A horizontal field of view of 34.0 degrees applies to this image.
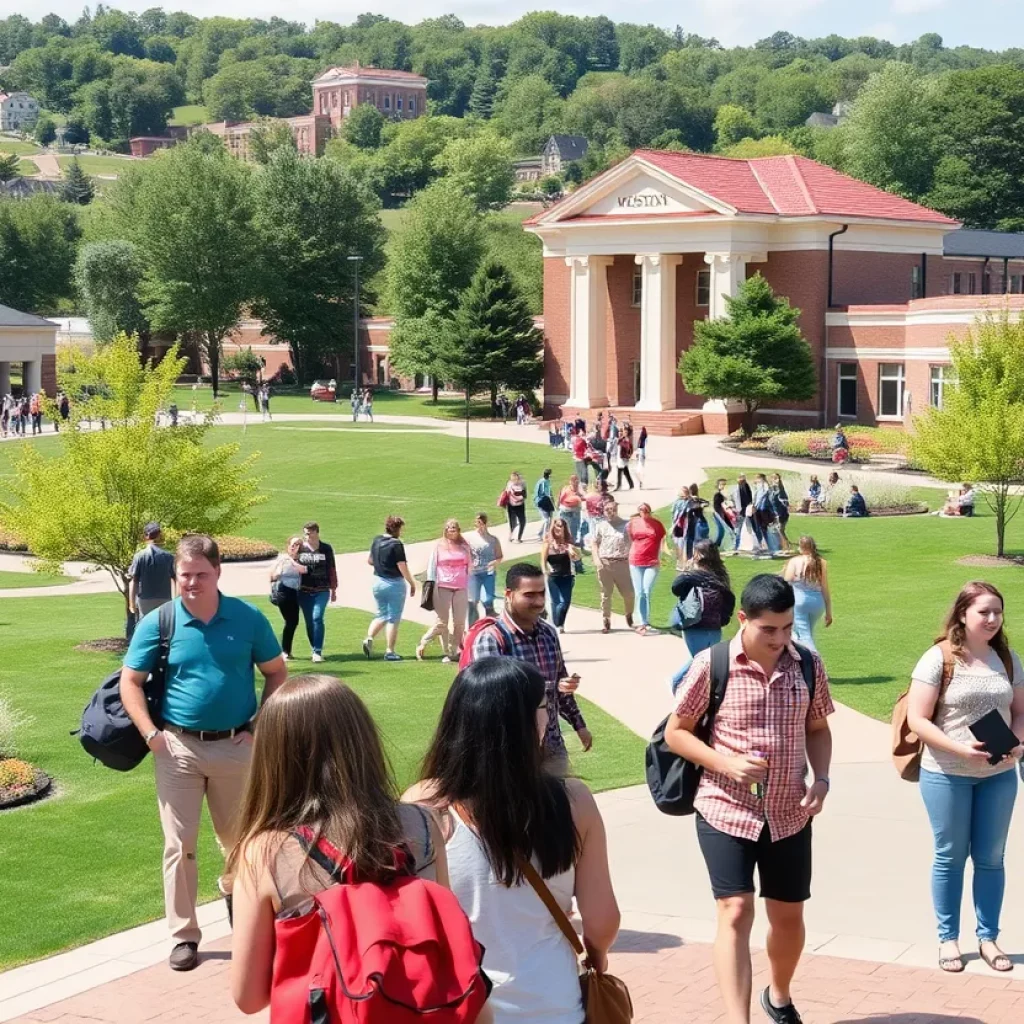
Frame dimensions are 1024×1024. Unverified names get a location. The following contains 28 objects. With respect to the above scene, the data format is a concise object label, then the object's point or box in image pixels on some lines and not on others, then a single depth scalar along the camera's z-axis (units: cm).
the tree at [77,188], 16450
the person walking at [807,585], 1534
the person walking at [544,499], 3172
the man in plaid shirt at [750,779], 649
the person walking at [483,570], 1967
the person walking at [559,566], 1977
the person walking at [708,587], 1370
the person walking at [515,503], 3161
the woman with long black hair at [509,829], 445
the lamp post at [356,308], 7669
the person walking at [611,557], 2058
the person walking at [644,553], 2014
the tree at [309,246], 8481
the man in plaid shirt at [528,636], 780
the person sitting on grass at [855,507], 3491
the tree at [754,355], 5322
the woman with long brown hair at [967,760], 768
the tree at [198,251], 8169
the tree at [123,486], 1936
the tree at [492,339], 6431
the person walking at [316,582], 1741
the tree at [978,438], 2758
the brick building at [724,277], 5672
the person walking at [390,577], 1809
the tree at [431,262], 7888
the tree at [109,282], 8556
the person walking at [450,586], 1808
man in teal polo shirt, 776
